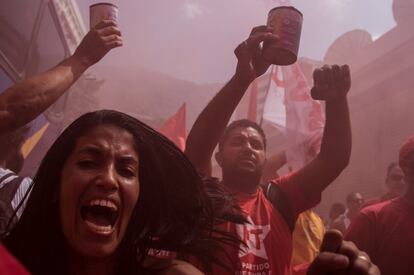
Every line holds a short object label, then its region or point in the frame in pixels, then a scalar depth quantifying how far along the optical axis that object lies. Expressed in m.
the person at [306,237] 3.44
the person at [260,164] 2.37
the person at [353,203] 6.20
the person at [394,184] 4.84
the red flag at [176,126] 5.26
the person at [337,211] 7.22
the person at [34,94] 1.71
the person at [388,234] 2.57
